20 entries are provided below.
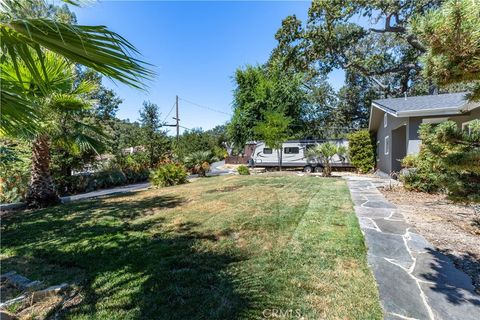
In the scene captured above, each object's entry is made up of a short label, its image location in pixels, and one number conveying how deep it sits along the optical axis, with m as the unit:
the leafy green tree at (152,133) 17.72
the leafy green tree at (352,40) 16.91
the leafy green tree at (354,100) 26.61
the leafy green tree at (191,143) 18.80
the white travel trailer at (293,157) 19.28
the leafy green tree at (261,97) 21.78
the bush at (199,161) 16.83
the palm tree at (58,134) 6.07
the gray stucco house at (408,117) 9.75
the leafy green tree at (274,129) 18.28
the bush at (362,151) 17.30
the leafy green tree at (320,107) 25.23
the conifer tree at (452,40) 1.78
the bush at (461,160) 2.70
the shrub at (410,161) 8.90
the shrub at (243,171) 16.56
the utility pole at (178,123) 26.20
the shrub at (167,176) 11.83
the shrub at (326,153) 14.78
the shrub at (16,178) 8.70
